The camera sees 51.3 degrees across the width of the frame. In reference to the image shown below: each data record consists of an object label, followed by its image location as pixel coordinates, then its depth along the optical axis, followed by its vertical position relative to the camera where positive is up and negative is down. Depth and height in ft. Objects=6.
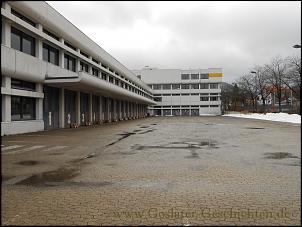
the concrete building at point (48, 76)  63.16 +9.13
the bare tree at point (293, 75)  163.22 +19.77
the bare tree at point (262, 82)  223.30 +22.47
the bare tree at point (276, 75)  186.62 +24.33
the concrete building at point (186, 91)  315.17 +22.36
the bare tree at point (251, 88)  243.85 +20.46
